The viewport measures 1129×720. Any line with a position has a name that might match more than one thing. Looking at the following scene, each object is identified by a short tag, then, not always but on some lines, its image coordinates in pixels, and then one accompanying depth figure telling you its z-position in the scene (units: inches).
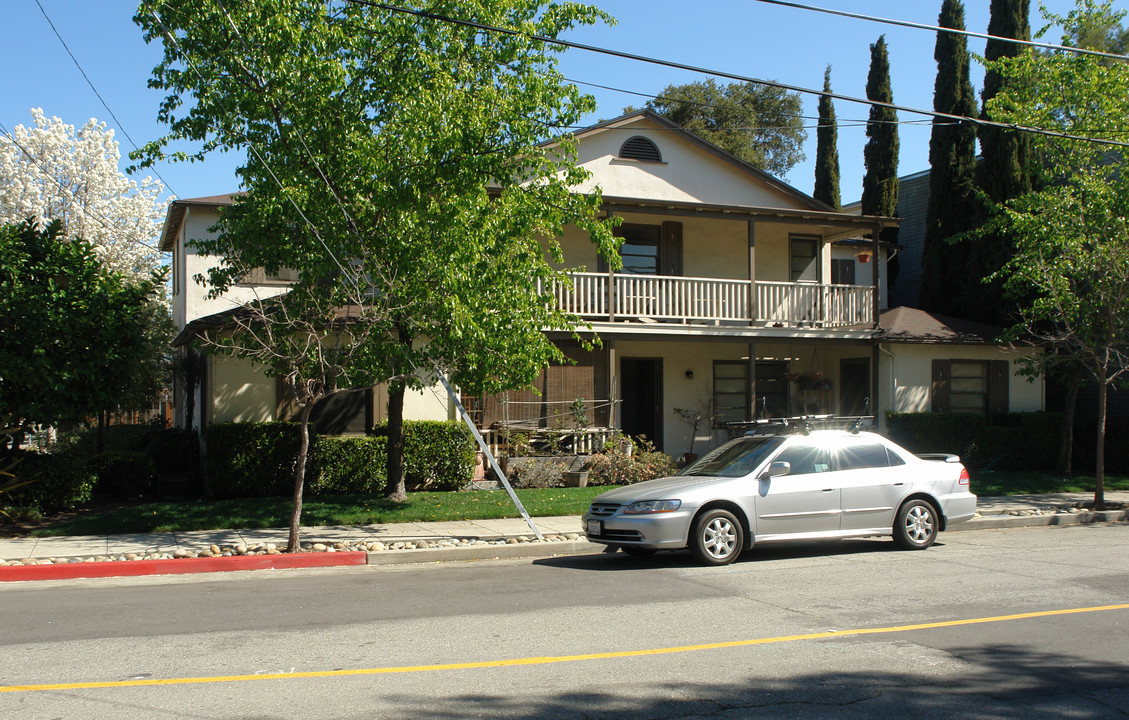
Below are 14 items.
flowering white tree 1322.6
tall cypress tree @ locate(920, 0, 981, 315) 999.0
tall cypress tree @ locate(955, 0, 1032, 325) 911.0
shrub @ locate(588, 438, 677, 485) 708.7
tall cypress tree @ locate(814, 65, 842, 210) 1349.7
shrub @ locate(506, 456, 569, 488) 701.9
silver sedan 410.6
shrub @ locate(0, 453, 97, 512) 534.0
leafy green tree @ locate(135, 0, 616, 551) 492.4
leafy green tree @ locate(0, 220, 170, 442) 506.6
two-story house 775.1
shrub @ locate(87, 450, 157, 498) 616.4
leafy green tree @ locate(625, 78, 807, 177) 1587.1
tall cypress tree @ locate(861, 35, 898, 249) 1230.3
